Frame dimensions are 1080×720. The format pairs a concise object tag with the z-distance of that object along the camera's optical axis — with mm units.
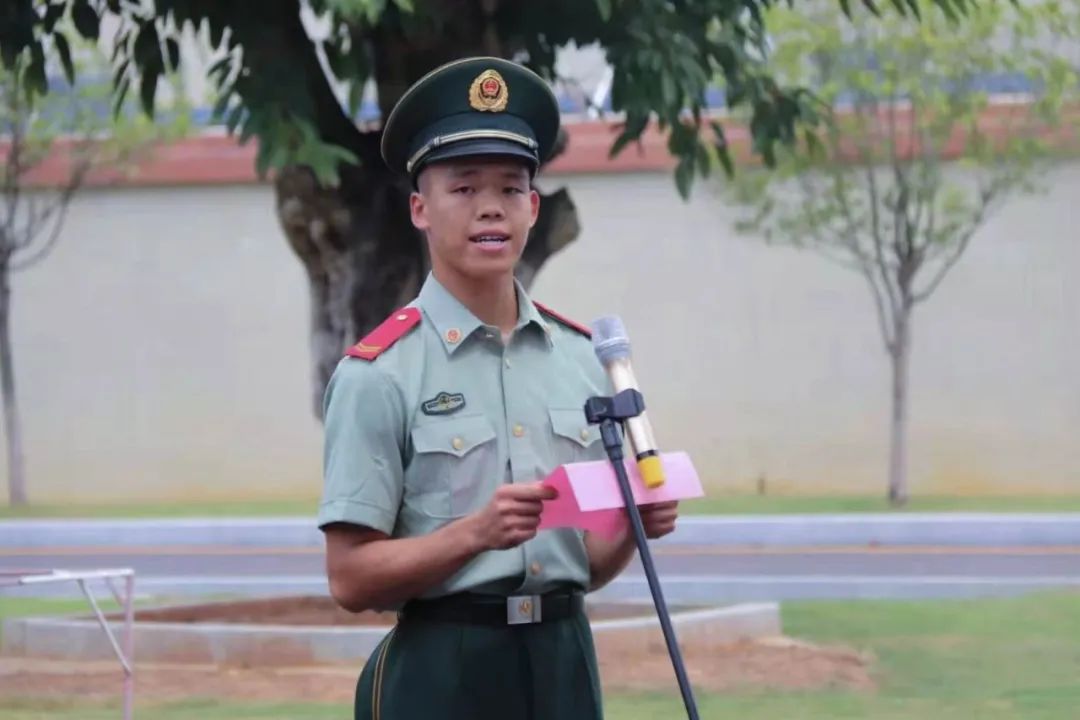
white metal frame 11379
